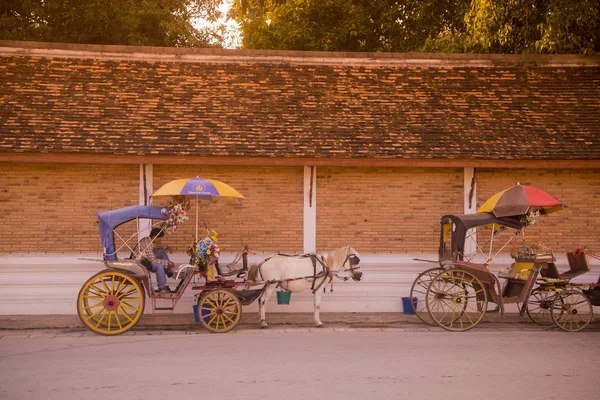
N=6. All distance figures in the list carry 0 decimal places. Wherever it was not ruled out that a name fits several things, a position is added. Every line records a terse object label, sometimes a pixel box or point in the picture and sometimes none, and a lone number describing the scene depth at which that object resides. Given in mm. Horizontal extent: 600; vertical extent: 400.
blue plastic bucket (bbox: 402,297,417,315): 14312
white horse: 12914
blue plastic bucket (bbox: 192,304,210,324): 12699
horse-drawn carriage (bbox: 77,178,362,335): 12125
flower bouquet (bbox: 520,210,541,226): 13024
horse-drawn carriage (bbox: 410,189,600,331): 12711
